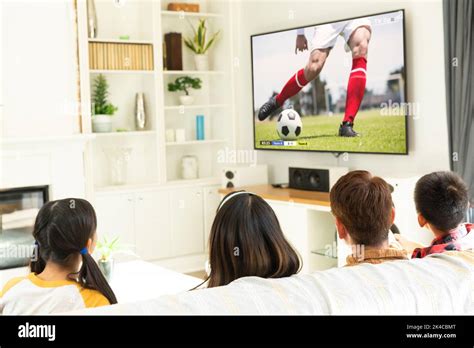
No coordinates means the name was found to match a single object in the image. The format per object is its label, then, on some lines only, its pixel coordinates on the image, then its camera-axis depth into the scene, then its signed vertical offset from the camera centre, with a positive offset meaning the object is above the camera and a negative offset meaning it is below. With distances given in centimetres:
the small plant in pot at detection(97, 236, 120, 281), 347 -60
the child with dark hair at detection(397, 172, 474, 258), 242 -27
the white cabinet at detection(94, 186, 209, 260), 575 -69
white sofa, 133 -32
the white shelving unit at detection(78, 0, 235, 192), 602 +34
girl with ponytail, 216 -40
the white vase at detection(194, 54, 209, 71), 637 +68
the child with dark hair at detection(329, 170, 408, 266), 211 -25
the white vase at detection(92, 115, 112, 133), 580 +13
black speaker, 528 -36
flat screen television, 486 +35
